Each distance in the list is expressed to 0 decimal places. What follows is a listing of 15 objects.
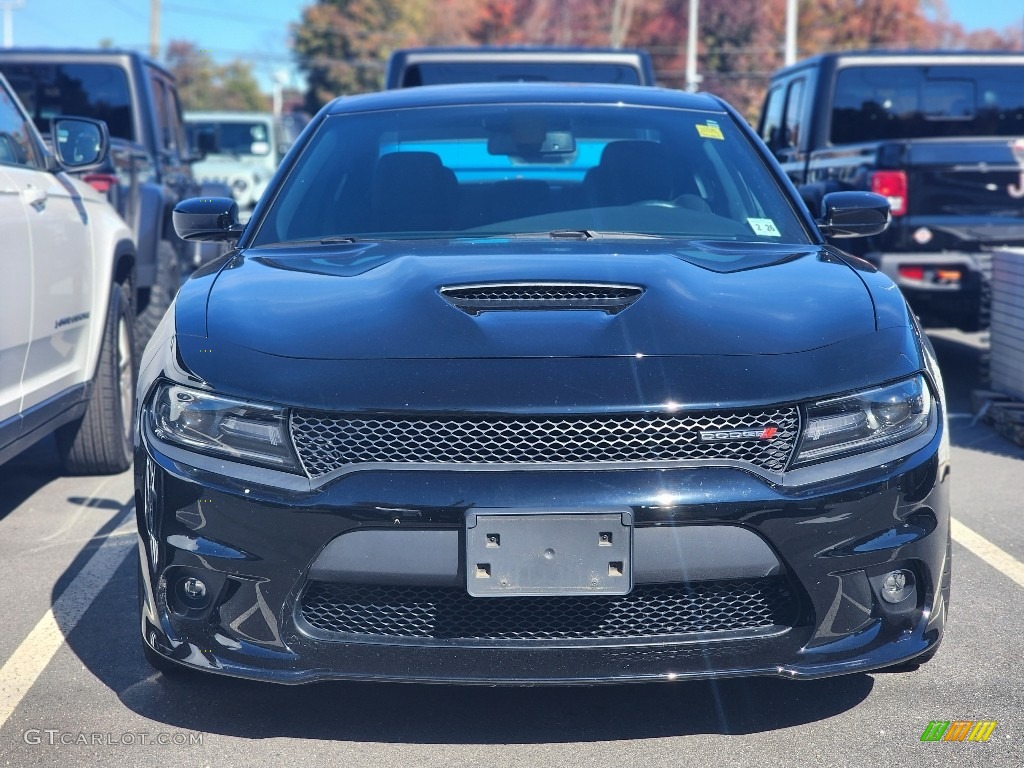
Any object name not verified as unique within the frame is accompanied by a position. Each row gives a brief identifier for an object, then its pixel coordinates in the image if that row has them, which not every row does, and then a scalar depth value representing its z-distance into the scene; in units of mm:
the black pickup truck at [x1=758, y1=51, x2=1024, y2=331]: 7867
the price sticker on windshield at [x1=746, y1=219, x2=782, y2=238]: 4039
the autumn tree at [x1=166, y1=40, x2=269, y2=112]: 83625
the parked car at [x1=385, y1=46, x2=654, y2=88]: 10656
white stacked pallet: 6855
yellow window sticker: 4539
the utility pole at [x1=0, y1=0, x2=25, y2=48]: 62719
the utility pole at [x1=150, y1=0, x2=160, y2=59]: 53731
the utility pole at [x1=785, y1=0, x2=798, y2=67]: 30531
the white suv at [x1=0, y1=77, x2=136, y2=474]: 4531
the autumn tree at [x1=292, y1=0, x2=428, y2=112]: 64688
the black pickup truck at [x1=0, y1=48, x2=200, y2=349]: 9047
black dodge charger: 2762
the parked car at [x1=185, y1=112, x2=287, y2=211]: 21594
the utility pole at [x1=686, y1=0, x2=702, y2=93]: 37188
